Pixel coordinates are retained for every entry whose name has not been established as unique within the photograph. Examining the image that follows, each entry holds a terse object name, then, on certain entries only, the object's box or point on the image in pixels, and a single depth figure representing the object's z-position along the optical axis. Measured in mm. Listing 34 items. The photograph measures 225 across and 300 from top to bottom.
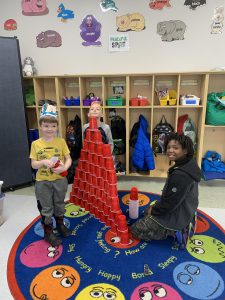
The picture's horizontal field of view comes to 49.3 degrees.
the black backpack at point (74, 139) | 3354
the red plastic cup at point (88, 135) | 2296
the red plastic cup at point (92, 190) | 2402
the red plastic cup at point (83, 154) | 2402
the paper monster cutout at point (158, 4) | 3041
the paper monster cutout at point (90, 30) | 3232
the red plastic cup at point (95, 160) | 2270
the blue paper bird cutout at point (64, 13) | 3254
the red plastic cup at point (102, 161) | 2199
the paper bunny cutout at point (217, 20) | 2982
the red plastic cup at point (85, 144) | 2354
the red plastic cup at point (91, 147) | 2290
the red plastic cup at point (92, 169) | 2333
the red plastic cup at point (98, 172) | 2262
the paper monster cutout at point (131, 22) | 3133
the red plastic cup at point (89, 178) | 2400
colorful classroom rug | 1609
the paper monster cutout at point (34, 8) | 3285
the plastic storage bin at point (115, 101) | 3207
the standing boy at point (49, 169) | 1952
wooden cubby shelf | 3178
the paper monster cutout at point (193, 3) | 2981
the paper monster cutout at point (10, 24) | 3410
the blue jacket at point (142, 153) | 3191
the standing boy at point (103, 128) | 2539
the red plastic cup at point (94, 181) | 2334
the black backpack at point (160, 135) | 3286
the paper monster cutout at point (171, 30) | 3078
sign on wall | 3223
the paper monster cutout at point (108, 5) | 3143
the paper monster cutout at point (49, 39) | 3361
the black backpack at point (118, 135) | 3395
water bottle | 2346
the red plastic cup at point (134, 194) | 2329
